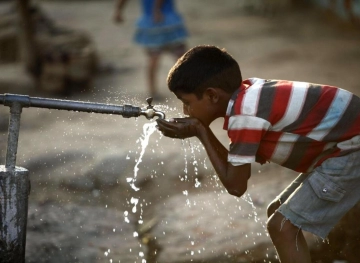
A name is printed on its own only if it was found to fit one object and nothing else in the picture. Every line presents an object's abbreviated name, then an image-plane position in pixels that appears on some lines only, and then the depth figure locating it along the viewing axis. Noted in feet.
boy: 18.33
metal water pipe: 19.53
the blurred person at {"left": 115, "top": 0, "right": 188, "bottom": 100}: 47.57
